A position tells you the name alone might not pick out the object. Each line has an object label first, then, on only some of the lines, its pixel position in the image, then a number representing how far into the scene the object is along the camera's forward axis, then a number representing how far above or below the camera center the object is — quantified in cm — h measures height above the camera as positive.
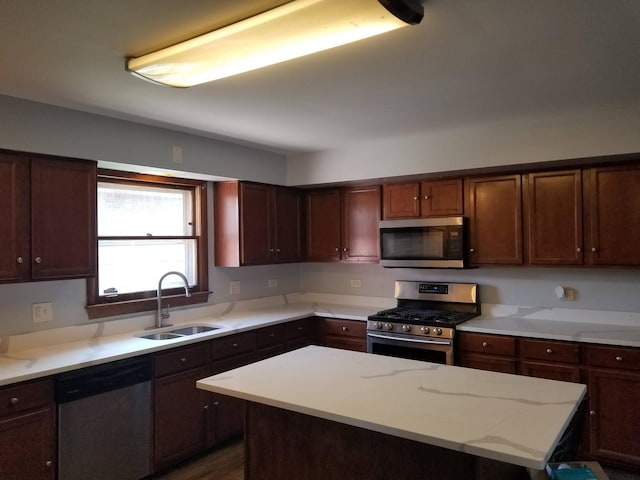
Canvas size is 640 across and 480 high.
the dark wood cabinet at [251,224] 404 +20
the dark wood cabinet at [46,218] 258 +18
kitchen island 152 -61
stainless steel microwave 377 +1
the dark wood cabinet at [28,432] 229 -92
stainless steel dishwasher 254 -100
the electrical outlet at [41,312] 292 -39
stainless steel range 358 -60
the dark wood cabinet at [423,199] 387 +39
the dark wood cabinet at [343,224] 434 +20
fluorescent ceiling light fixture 161 +81
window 337 +5
